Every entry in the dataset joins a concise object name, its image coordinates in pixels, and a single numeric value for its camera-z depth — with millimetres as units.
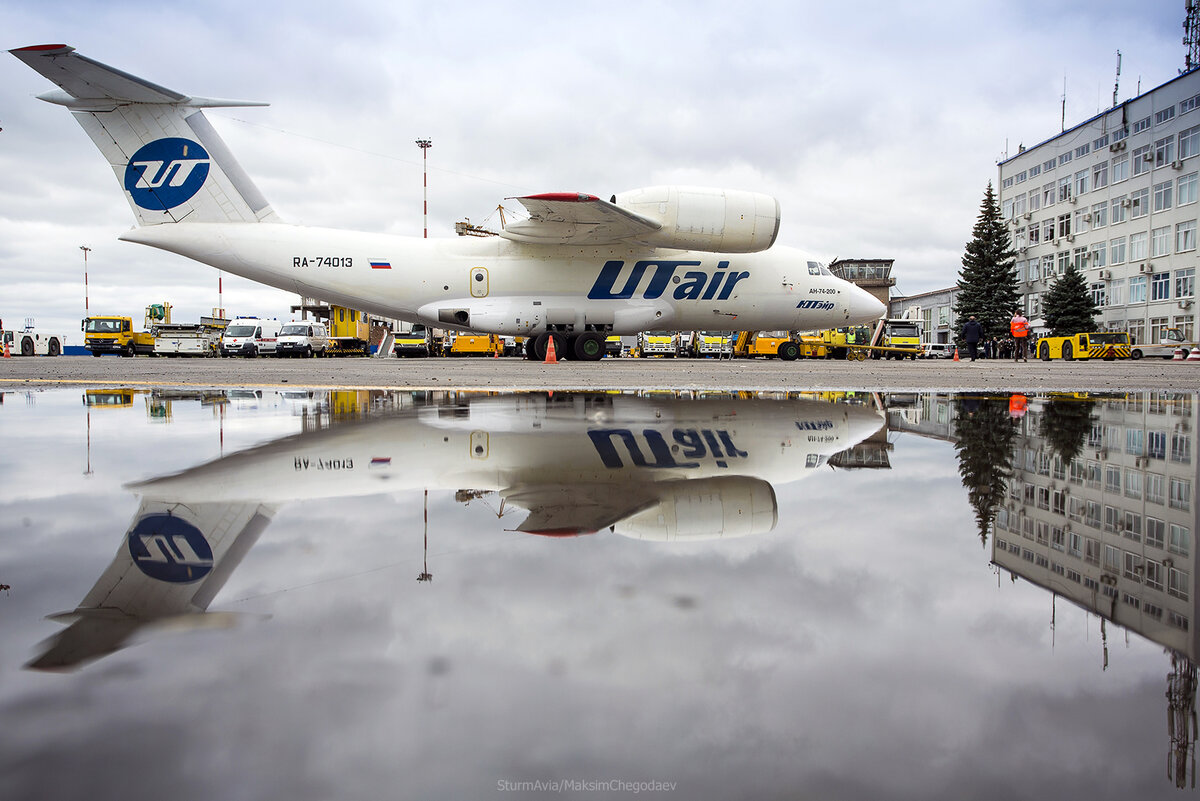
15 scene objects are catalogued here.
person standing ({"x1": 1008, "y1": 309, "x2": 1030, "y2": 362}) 18906
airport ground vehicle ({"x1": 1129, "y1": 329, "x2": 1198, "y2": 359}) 29641
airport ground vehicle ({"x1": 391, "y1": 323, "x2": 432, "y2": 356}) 31375
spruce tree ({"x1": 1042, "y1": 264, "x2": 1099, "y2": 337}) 38156
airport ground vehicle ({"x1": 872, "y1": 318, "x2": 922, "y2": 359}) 28644
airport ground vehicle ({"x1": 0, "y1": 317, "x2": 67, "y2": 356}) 34000
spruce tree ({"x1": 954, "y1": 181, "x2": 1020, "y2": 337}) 42969
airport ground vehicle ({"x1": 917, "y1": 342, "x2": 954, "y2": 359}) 43412
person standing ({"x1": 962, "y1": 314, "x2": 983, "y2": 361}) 20000
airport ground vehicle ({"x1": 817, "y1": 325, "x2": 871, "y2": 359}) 29153
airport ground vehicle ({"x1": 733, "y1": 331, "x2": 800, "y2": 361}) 19859
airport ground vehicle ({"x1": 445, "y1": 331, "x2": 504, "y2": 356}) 29933
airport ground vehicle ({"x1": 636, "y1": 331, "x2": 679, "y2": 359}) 37838
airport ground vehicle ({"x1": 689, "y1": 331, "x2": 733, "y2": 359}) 36438
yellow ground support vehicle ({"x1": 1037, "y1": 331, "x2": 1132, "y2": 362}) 26984
